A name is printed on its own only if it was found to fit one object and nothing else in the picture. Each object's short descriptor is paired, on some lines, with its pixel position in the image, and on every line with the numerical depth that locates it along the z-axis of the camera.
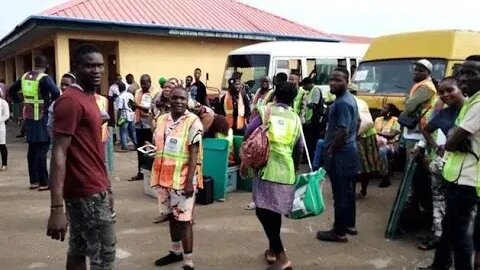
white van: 11.75
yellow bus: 8.41
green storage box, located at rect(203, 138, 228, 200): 6.95
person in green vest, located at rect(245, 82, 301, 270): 4.42
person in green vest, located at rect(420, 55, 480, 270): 3.58
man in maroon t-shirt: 3.14
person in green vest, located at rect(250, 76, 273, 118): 9.10
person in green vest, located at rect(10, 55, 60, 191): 7.79
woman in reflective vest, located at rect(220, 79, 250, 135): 9.46
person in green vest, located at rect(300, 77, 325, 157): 9.22
